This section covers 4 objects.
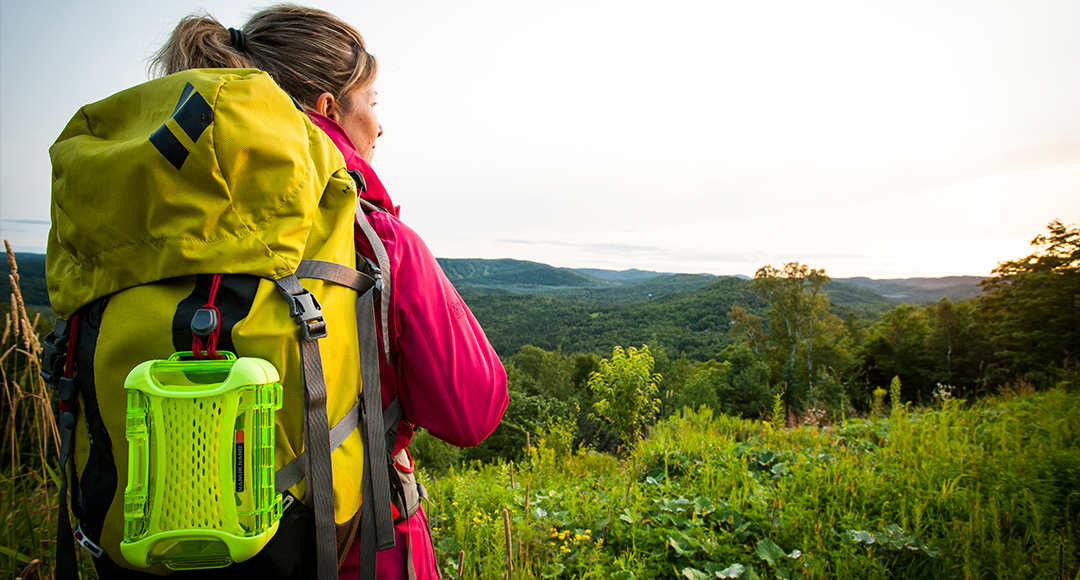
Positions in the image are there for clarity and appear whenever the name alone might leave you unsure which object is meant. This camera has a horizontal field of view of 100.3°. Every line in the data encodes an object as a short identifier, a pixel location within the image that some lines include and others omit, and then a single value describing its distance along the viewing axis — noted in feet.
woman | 3.08
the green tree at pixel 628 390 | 29.55
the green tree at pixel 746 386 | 104.68
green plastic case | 2.10
